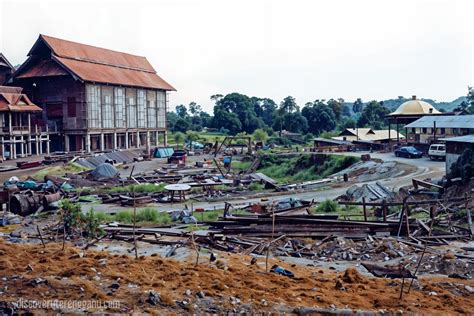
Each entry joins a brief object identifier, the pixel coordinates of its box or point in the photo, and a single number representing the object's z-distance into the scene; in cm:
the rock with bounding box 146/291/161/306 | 1085
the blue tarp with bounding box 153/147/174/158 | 6091
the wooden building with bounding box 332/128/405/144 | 6631
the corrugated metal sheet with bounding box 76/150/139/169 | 4803
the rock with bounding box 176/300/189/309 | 1084
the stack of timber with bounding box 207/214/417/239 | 1814
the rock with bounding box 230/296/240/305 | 1111
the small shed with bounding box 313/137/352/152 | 5728
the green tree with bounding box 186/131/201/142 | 7744
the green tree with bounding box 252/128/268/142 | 7738
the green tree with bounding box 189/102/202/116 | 15362
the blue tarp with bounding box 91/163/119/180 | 4044
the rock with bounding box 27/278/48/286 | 1156
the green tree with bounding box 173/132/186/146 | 7832
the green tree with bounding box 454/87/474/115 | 7941
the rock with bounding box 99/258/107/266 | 1322
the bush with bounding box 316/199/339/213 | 2422
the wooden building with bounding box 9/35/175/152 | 5877
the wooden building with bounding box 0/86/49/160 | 5144
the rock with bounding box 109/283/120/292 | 1155
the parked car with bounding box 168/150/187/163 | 5382
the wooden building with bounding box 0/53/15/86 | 6169
